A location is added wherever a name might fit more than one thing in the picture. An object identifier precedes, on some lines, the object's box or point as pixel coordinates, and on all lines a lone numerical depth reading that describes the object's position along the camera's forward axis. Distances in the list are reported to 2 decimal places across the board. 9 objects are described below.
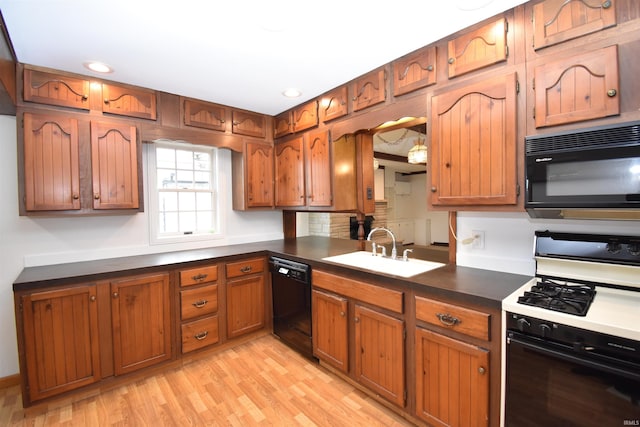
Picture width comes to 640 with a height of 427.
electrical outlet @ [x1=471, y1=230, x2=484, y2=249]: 1.98
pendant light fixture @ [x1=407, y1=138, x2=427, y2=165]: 3.90
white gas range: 1.09
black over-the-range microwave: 1.22
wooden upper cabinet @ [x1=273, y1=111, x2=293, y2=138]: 3.15
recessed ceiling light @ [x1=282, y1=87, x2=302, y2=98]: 2.68
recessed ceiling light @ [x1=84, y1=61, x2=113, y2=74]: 2.11
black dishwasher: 2.50
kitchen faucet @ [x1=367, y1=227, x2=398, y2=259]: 2.36
